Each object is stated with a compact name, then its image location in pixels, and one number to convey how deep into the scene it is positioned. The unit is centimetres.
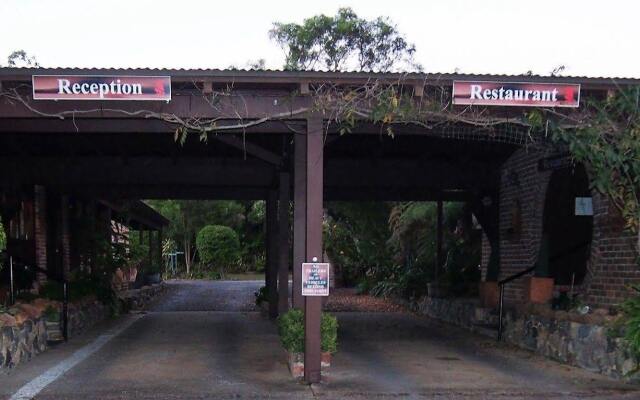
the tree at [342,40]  2811
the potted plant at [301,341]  790
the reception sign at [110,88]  719
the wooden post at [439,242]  1711
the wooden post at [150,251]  2640
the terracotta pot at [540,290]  1034
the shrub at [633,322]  721
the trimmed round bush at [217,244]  3481
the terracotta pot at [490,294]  1221
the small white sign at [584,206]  1084
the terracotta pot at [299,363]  789
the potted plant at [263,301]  1591
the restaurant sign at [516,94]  752
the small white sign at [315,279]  752
